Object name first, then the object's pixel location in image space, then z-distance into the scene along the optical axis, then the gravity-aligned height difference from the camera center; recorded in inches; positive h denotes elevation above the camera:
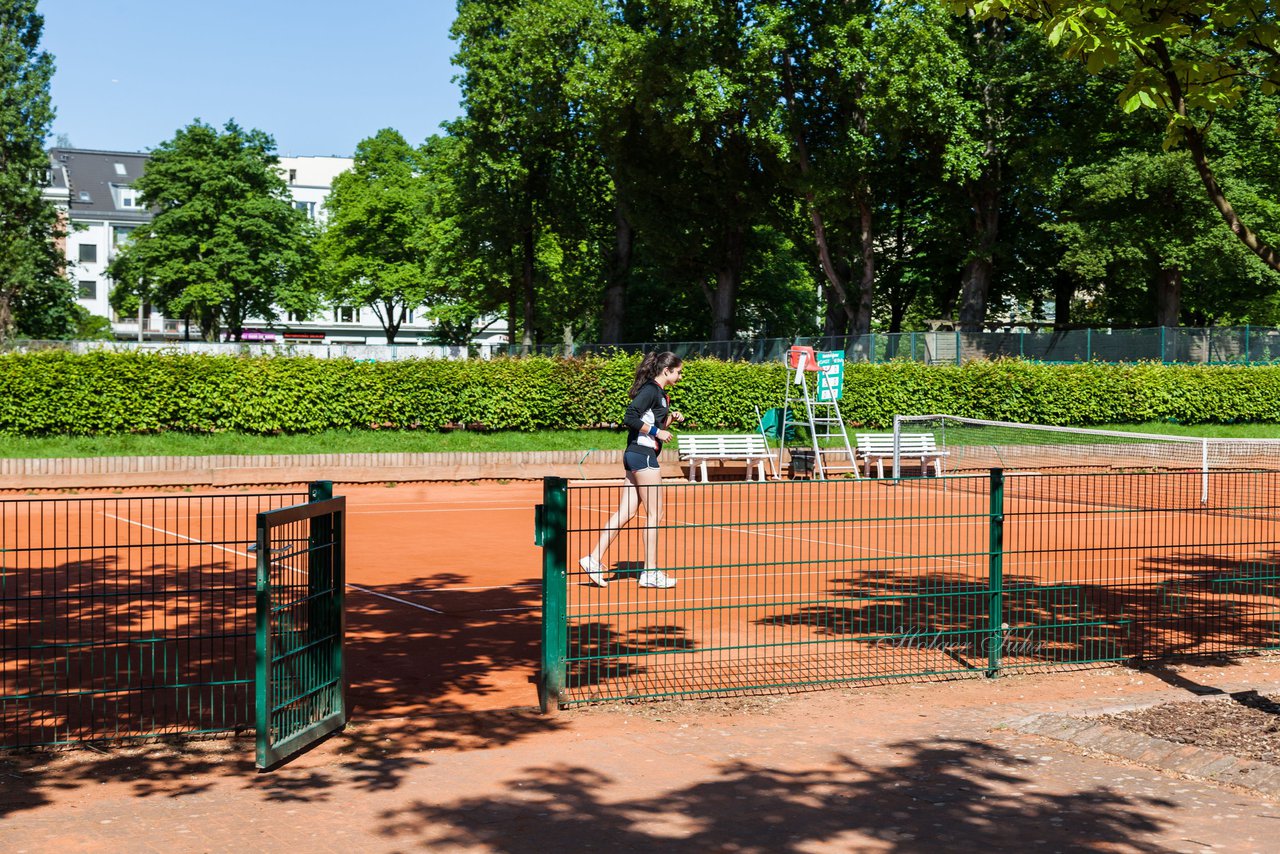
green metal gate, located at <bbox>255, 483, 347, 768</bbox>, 247.6 -43.4
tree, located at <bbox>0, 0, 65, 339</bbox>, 2212.1 +406.7
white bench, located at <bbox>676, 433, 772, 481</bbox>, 1045.8 -32.5
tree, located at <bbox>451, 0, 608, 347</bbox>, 1892.2 +402.2
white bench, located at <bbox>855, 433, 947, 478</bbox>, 1099.9 -31.1
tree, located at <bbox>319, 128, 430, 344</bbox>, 3004.4 +376.0
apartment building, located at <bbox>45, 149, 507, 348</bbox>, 4266.7 +505.7
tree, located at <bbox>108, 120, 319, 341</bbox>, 2701.8 +346.2
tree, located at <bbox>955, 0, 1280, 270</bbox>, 282.0 +78.5
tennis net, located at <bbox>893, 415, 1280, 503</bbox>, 1046.4 -31.7
